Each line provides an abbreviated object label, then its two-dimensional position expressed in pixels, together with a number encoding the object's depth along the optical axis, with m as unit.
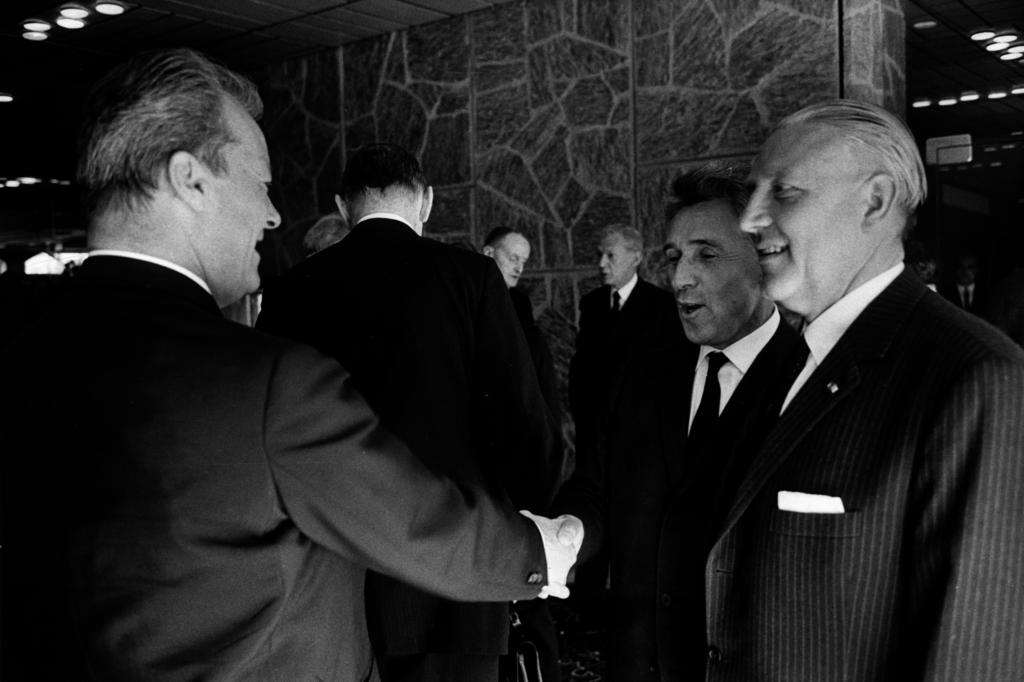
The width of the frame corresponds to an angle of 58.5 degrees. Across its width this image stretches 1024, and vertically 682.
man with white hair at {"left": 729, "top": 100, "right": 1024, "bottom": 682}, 1.19
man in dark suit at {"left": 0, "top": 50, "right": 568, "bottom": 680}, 1.23
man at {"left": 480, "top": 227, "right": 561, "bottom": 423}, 4.83
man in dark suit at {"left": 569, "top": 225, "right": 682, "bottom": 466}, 5.41
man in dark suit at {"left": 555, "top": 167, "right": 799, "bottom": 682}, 1.76
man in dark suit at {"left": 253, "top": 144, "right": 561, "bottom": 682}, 2.57
